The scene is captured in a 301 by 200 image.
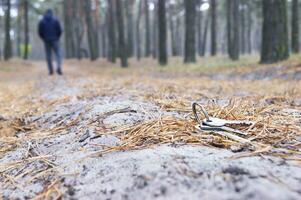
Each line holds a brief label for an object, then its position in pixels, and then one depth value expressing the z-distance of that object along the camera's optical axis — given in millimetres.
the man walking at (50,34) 12016
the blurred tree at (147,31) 31680
